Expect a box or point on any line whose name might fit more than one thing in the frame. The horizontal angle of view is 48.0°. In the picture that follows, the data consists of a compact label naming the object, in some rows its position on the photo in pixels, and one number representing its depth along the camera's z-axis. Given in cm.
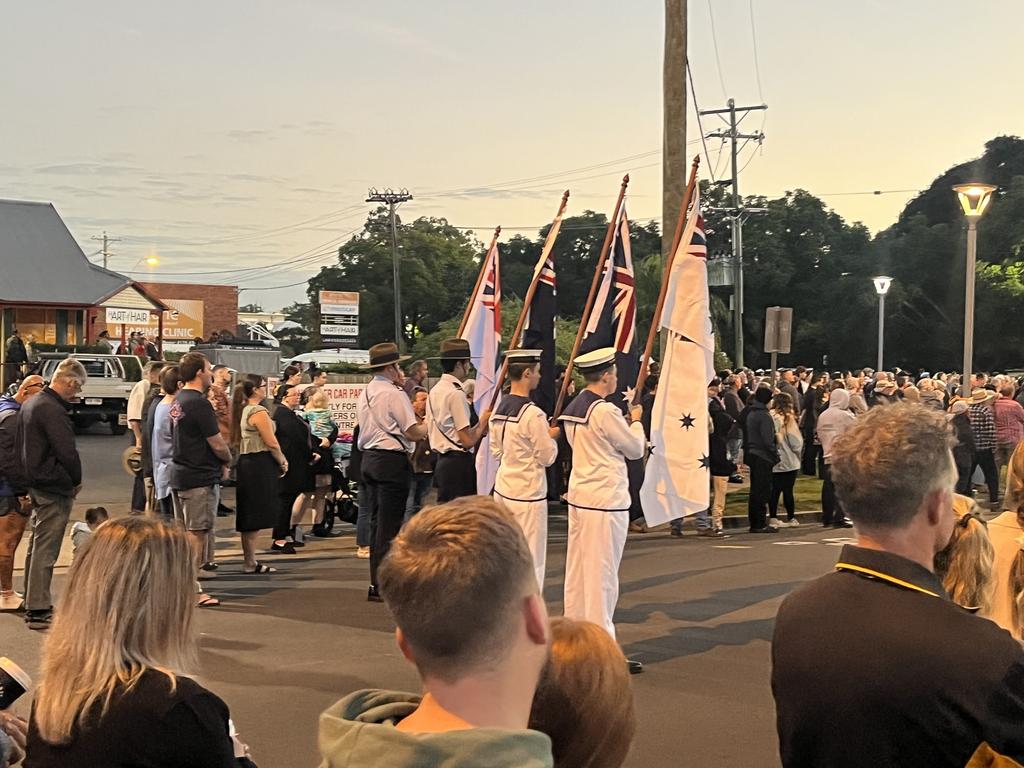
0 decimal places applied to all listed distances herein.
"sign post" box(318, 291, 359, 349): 4518
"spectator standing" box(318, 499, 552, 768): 185
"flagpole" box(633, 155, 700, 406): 923
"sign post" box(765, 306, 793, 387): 2142
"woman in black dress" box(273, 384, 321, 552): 1313
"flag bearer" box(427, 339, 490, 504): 1003
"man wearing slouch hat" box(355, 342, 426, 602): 984
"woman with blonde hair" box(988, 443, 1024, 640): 356
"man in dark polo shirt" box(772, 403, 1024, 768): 233
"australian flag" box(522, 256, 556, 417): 1170
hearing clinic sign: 8069
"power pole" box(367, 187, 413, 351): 5888
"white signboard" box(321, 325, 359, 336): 4600
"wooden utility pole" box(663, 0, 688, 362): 1700
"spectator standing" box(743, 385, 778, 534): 1504
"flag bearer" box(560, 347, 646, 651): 761
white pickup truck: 2964
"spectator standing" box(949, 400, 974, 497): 1681
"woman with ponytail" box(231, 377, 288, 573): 1136
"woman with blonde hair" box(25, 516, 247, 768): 276
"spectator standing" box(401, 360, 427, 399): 1673
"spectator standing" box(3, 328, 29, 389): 3372
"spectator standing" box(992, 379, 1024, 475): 1759
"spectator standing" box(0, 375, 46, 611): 912
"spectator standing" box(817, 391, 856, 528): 1608
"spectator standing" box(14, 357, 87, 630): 898
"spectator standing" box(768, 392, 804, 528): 1555
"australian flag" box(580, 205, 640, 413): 1102
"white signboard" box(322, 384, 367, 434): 1709
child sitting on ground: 678
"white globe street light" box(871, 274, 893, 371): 3334
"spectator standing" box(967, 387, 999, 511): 1739
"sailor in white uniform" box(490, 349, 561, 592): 822
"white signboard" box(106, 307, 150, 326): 4535
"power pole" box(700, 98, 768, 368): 4612
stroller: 1475
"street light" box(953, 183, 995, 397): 1695
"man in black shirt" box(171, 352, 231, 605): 982
